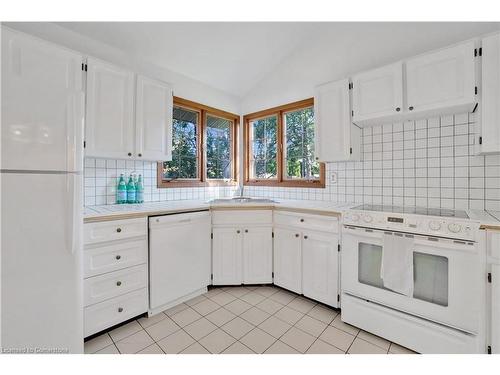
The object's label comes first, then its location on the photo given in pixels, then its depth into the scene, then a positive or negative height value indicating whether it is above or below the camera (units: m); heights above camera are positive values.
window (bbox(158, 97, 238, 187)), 2.79 +0.51
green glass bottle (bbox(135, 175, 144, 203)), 2.36 -0.05
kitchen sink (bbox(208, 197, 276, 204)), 2.67 -0.16
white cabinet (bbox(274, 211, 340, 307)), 2.04 -0.63
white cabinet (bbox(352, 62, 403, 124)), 1.93 +0.80
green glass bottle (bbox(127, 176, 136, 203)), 2.30 -0.04
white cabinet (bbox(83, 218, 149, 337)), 1.65 -0.64
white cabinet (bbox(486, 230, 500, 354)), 1.36 -0.56
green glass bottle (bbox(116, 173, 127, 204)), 2.25 -0.05
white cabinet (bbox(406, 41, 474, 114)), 1.65 +0.80
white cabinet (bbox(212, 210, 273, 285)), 2.43 -0.62
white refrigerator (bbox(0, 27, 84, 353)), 1.09 -0.10
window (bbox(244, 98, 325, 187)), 2.86 +0.52
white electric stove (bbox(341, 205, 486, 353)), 1.43 -0.61
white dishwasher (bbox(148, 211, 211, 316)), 1.98 -0.64
